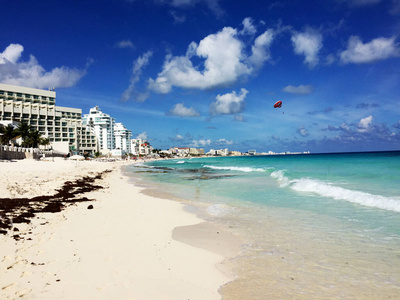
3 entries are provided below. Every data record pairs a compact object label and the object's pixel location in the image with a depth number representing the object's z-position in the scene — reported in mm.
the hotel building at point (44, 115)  93938
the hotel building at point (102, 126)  154000
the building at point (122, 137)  180000
